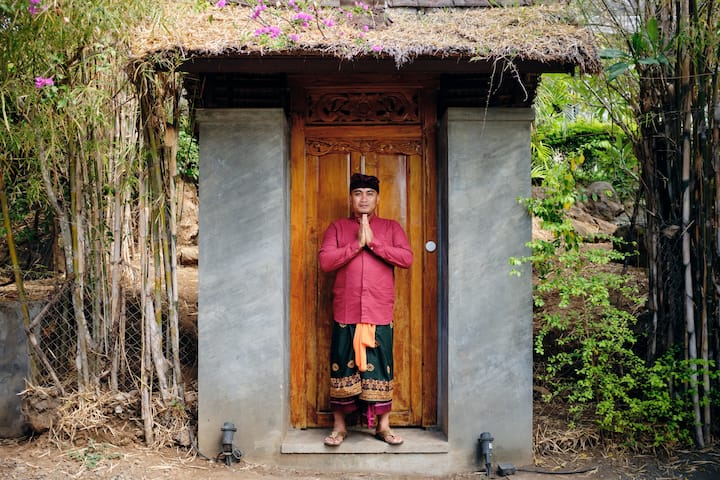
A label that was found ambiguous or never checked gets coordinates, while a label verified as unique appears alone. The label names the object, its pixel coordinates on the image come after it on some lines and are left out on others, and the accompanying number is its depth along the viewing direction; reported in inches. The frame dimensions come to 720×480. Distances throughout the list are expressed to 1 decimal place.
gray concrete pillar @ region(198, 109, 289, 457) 169.6
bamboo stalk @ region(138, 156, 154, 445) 173.2
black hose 164.9
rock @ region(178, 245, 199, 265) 286.8
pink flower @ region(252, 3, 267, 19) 162.2
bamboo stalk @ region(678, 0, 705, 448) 170.4
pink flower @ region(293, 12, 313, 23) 158.5
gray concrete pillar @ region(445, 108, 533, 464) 170.4
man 168.6
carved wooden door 183.9
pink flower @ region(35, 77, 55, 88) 145.2
